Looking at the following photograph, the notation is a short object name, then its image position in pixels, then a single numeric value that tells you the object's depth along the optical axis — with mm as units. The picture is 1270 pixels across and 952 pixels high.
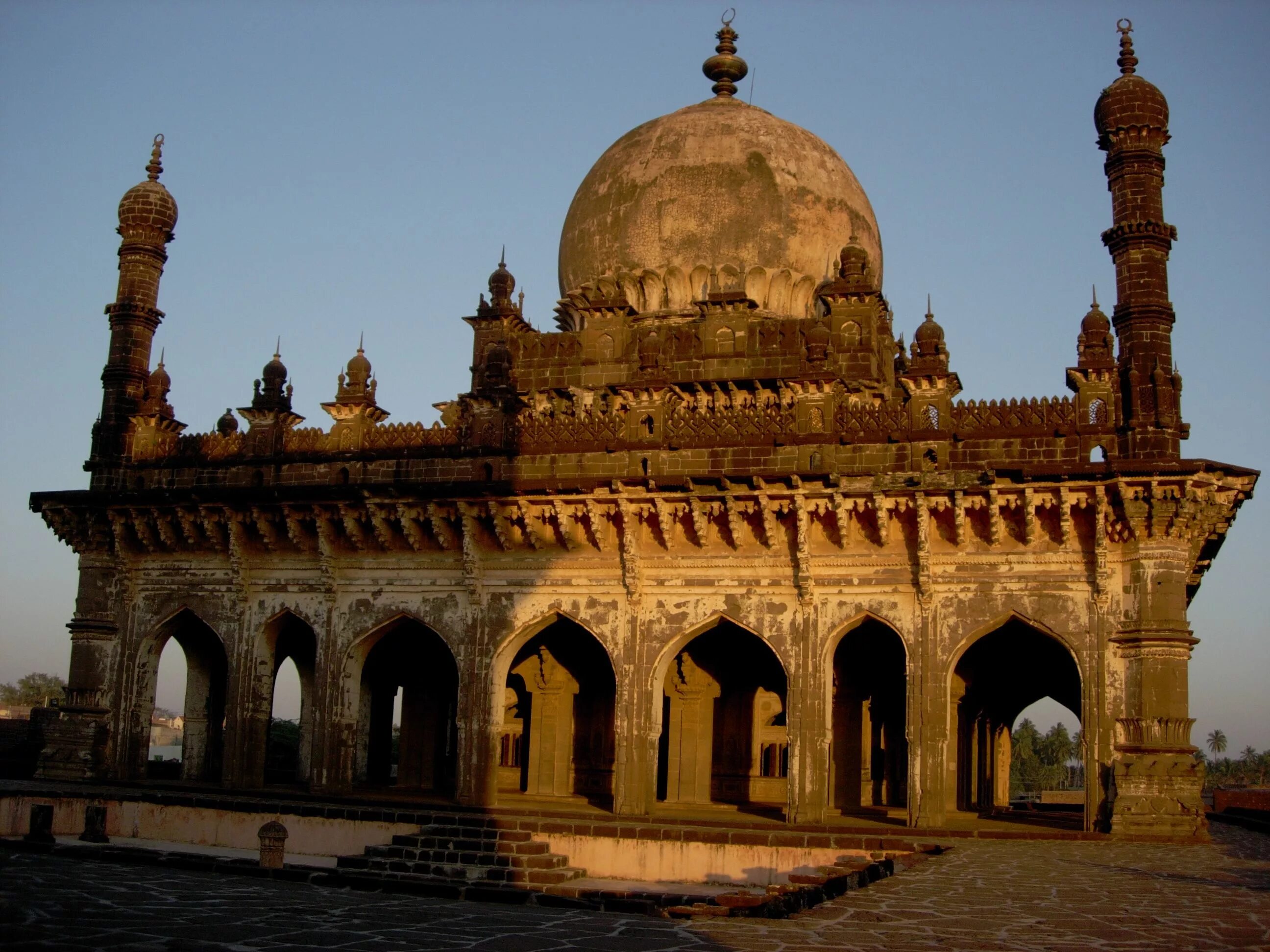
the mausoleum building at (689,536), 17484
